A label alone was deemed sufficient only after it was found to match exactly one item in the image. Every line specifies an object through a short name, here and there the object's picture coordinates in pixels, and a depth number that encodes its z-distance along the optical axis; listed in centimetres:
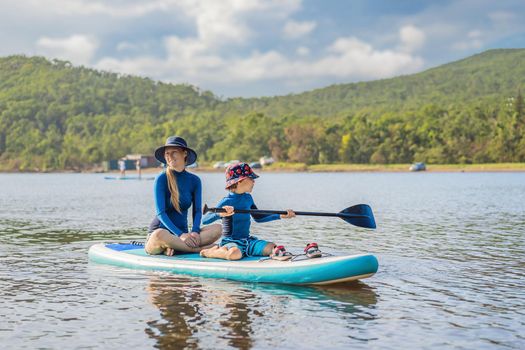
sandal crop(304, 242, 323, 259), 1173
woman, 1230
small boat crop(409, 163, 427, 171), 12375
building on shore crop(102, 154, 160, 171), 16812
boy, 1210
